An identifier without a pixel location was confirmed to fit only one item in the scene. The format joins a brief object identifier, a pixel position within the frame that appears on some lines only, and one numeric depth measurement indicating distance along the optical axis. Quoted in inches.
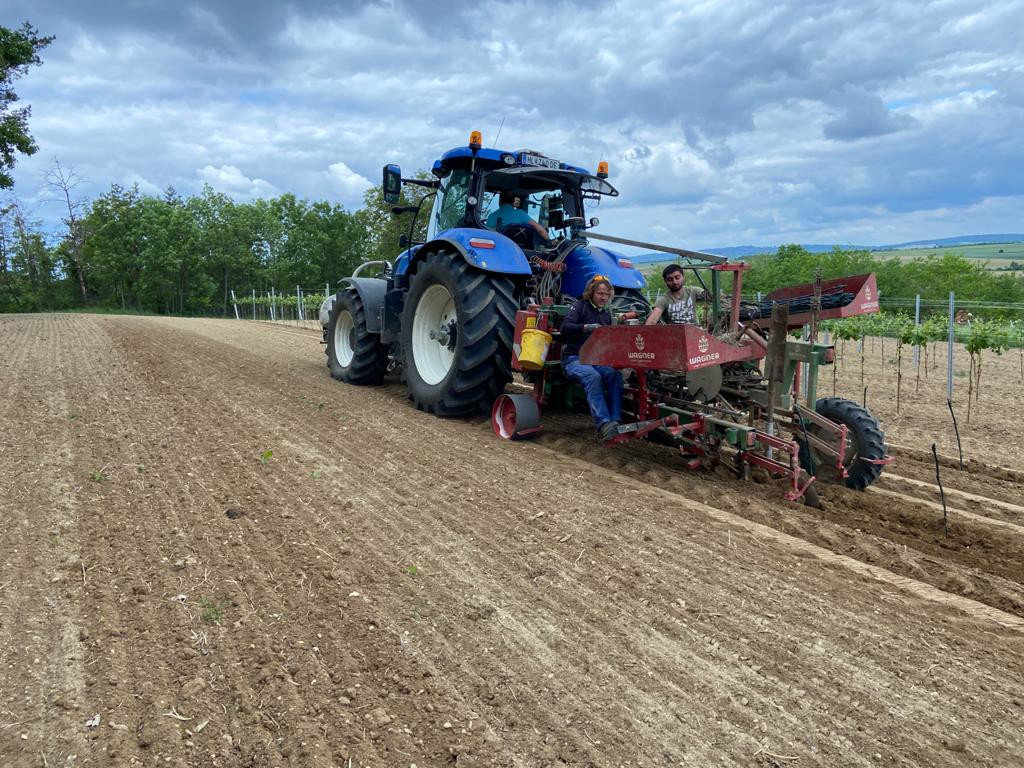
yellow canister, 216.2
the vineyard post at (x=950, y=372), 344.0
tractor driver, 270.5
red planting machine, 170.6
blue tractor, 236.2
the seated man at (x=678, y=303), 197.0
